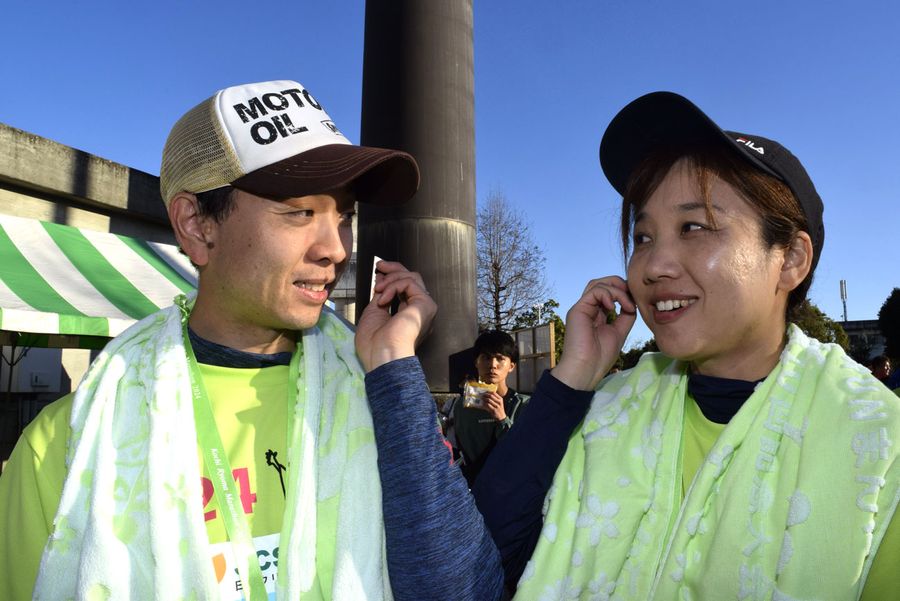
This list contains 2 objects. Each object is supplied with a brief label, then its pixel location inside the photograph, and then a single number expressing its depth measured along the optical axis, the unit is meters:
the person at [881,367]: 8.71
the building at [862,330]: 30.87
